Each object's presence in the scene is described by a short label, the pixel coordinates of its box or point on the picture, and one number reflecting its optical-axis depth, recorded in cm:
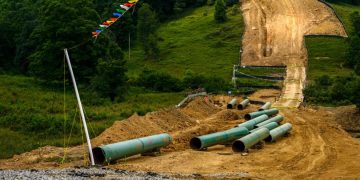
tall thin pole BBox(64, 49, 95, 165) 2357
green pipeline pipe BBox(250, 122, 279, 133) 3662
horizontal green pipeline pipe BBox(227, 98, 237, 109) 5178
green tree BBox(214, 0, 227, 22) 9738
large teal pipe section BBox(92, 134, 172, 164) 2434
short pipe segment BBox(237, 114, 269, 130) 3627
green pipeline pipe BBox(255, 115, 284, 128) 3807
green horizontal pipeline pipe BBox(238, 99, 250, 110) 5150
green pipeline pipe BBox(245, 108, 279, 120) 4276
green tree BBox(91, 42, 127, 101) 4869
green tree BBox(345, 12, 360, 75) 6975
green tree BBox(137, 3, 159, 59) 8125
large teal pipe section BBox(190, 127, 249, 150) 3002
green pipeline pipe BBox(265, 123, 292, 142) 3450
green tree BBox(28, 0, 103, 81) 5528
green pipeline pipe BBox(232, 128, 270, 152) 3006
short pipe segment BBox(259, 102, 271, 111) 4847
